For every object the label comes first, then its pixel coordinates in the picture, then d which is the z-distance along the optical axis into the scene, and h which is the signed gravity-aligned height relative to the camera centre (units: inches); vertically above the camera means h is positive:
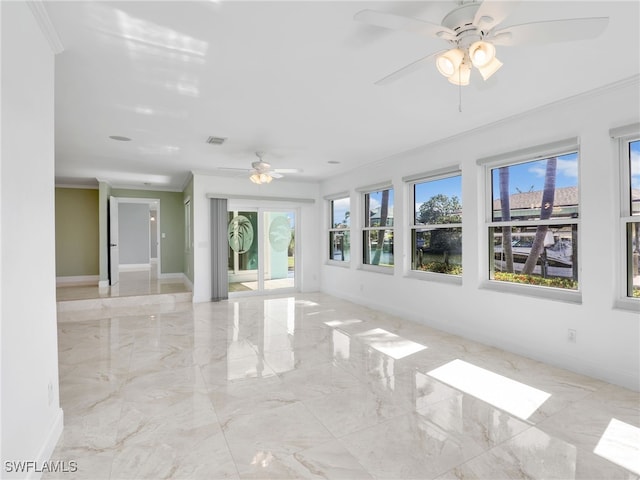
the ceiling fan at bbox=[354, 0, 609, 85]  63.1 +40.0
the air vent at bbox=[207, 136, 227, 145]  175.1 +50.9
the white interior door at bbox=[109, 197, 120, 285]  298.8 -1.9
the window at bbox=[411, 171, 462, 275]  186.5 +7.1
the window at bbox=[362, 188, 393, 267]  236.5 +6.4
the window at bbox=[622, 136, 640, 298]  117.8 +8.4
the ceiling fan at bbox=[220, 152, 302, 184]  198.8 +39.7
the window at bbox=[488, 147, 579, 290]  137.3 +6.6
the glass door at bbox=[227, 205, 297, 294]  292.2 -9.1
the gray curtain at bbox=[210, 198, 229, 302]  267.7 -6.2
